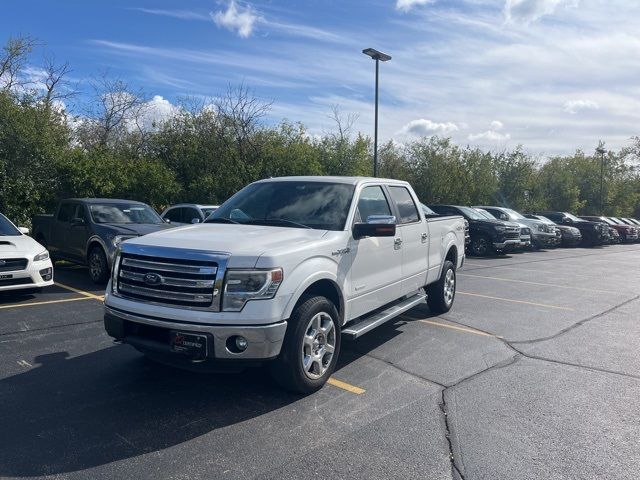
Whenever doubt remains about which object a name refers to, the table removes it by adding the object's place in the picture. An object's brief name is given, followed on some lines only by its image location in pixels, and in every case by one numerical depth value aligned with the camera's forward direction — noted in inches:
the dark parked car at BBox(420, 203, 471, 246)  529.3
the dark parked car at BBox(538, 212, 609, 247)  1060.7
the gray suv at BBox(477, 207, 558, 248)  860.6
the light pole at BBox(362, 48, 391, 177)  702.6
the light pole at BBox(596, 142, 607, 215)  1769.2
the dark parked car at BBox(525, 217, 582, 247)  1001.5
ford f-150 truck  155.3
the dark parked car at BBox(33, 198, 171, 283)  375.6
